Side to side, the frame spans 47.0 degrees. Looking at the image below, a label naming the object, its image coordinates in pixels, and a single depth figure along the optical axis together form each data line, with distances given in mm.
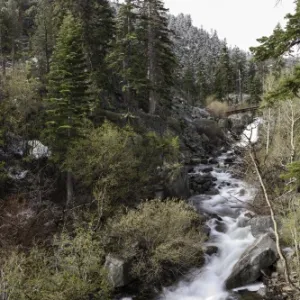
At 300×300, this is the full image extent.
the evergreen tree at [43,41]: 35000
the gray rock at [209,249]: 24422
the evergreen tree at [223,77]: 68188
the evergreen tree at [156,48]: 35781
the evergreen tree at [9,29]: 50269
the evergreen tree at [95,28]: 33969
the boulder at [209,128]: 51997
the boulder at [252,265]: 21344
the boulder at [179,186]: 30109
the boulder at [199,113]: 56419
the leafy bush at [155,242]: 20594
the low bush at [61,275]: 15055
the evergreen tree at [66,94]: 25156
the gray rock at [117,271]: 20250
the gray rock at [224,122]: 55428
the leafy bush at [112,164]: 24922
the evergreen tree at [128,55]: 32219
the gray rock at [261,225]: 25406
